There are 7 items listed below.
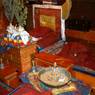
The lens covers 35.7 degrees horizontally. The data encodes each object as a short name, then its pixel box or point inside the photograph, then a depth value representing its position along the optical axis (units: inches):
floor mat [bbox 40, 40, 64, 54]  80.1
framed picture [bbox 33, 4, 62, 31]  95.4
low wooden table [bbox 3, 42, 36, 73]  63.5
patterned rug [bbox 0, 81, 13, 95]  65.3
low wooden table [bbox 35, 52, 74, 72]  59.2
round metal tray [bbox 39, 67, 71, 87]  48.6
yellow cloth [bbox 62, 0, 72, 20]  88.3
